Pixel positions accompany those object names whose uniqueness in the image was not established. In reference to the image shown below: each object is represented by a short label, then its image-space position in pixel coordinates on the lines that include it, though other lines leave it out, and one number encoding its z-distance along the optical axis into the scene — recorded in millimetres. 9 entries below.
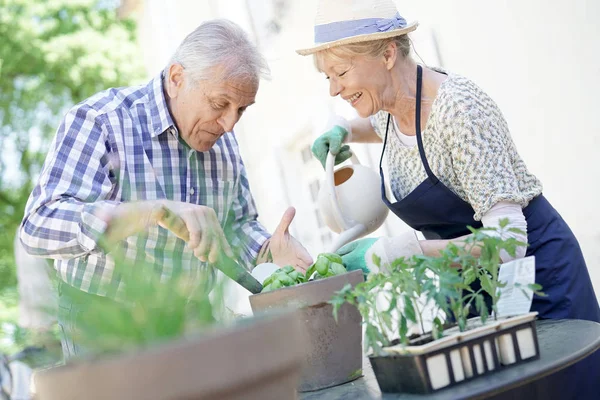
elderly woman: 1848
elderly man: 1969
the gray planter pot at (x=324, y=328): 1342
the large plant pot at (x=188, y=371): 694
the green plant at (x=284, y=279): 1374
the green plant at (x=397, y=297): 1108
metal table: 1043
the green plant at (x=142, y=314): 778
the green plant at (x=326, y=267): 1402
